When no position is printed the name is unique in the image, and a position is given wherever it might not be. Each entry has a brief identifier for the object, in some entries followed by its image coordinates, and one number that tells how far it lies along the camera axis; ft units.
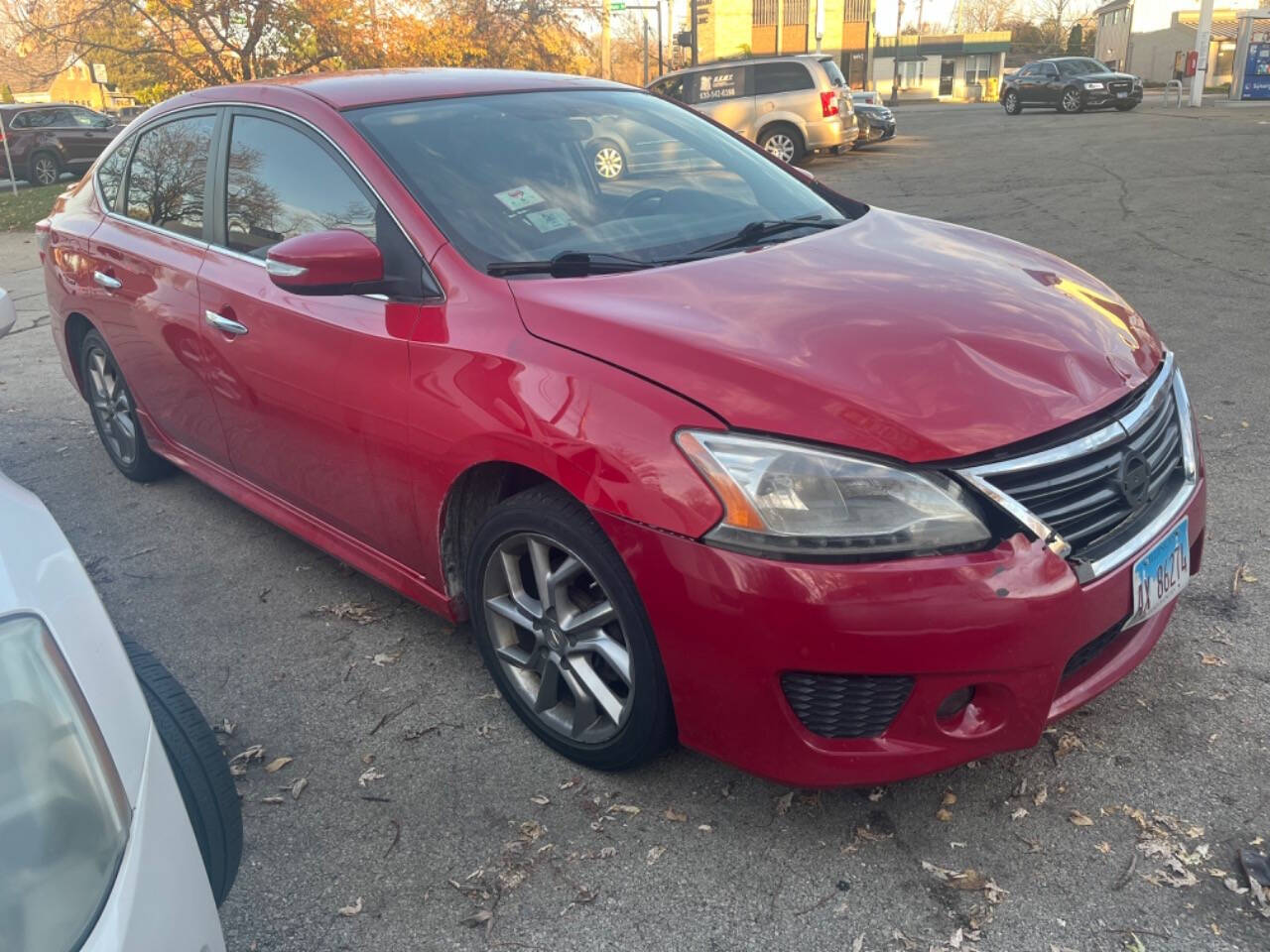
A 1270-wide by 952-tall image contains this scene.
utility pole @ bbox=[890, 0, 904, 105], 178.70
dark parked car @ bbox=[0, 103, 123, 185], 70.74
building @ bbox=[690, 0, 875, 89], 176.24
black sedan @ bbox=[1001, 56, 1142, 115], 90.38
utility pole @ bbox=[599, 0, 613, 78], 94.53
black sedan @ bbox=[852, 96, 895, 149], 69.00
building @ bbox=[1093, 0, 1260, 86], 152.87
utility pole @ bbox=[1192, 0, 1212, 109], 86.94
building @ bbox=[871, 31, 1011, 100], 208.13
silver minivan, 55.67
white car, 4.11
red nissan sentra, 6.97
